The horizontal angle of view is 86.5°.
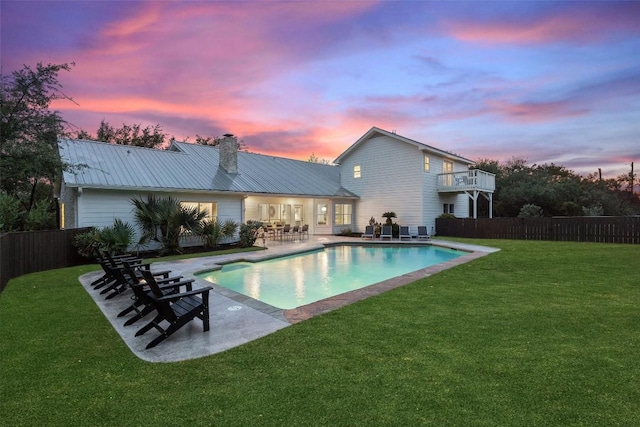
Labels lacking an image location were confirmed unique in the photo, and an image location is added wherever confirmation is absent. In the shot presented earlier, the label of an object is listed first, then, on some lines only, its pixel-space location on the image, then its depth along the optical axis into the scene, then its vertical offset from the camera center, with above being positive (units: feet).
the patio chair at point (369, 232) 67.36 -3.15
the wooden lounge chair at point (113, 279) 21.42 -4.08
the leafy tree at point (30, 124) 28.14 +8.82
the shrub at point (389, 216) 68.35 +0.00
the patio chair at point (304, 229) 62.23 -2.27
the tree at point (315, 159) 189.11 +33.20
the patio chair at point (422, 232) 64.03 -3.08
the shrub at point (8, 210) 36.44 +0.99
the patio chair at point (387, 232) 65.98 -3.11
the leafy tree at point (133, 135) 104.04 +26.35
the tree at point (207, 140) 125.90 +29.19
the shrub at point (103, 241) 36.06 -2.39
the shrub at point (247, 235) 52.03 -2.73
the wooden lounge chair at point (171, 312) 14.51 -4.20
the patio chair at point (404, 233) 64.79 -3.29
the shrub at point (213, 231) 48.55 -2.04
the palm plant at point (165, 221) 43.60 -0.40
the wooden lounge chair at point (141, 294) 16.40 -3.86
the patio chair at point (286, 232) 60.50 -2.81
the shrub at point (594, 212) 71.64 +0.52
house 44.65 +6.02
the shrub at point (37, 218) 43.09 +0.12
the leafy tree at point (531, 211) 80.02 +0.91
